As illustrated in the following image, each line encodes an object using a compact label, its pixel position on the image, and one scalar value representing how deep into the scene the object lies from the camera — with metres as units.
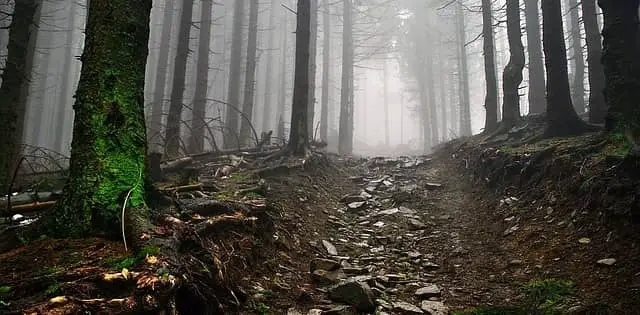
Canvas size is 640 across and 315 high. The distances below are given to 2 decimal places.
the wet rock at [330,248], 5.71
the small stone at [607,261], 3.73
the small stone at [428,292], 4.30
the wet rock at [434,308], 3.88
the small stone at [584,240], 4.27
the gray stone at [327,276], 4.55
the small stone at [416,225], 6.82
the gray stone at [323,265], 4.91
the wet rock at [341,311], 3.76
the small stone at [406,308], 3.89
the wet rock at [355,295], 3.90
